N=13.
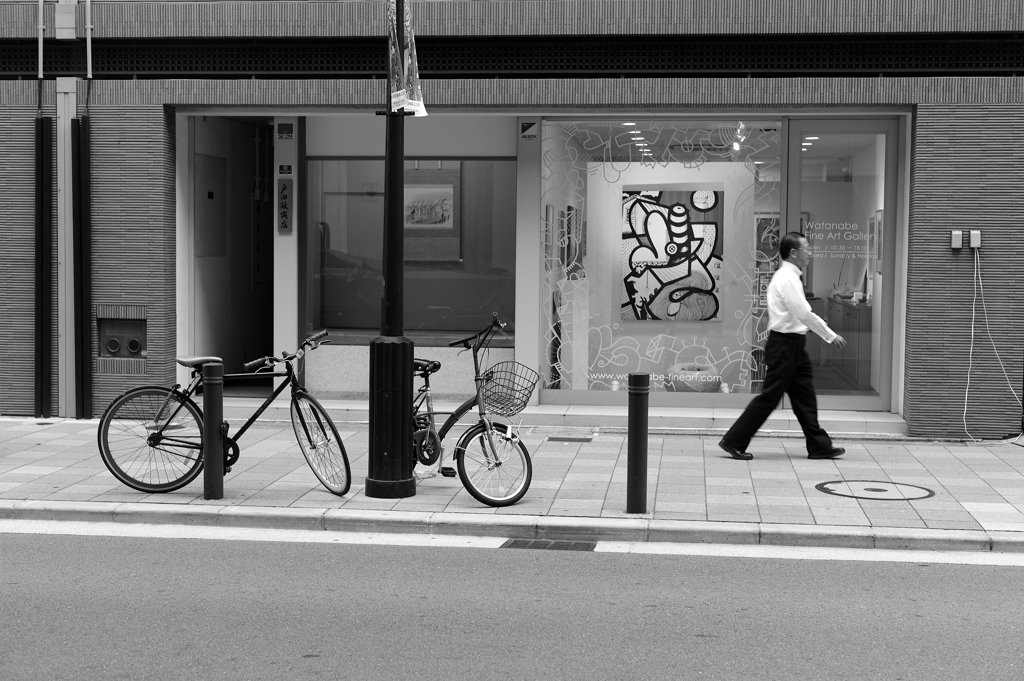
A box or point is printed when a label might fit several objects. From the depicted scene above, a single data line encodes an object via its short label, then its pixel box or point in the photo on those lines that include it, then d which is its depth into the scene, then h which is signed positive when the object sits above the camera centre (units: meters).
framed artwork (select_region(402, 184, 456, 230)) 13.26 +0.94
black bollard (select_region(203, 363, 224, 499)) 8.54 -1.01
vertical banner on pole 8.52 +1.57
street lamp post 8.52 -0.37
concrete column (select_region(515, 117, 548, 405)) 12.61 +0.53
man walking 10.30 -0.57
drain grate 7.73 -1.62
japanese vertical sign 13.23 +0.95
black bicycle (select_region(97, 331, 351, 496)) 8.70 -1.08
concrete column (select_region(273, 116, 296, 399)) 13.21 +0.68
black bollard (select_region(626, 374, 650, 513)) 8.23 -1.04
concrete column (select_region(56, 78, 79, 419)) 12.28 +0.73
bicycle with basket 8.48 -1.06
